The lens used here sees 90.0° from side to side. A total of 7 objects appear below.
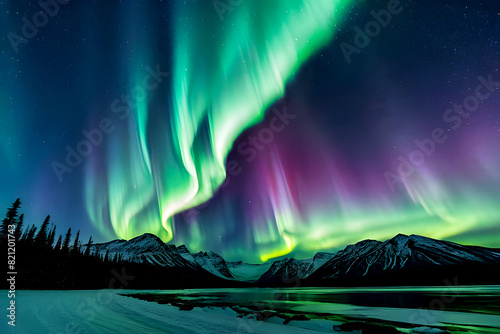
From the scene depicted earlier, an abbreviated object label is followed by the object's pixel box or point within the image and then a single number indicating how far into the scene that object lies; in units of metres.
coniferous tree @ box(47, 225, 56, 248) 86.10
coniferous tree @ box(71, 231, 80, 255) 101.39
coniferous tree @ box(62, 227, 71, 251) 89.81
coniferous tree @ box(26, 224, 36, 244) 75.74
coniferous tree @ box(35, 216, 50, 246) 77.84
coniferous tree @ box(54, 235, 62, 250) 87.15
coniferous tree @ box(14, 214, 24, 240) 68.70
